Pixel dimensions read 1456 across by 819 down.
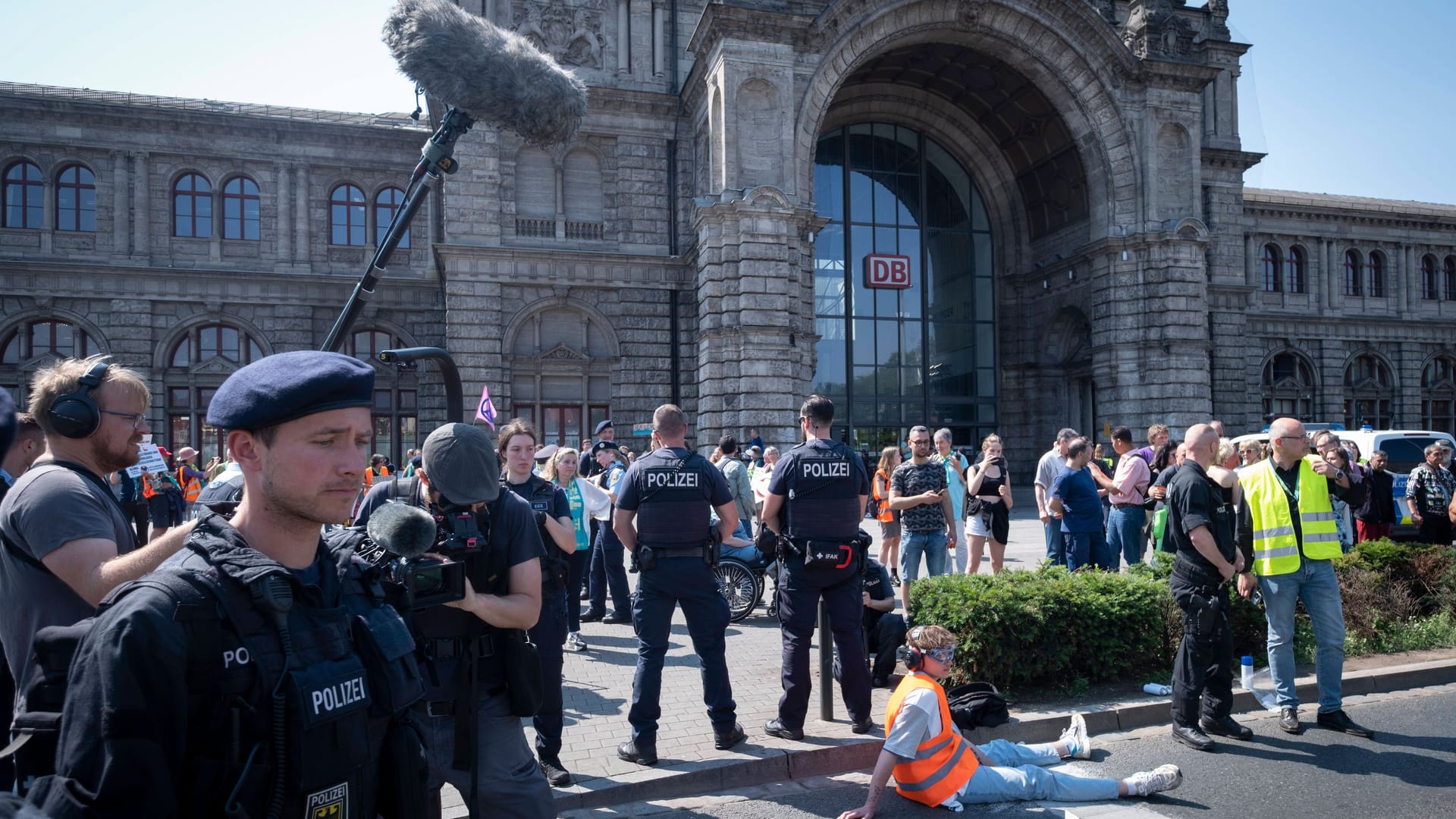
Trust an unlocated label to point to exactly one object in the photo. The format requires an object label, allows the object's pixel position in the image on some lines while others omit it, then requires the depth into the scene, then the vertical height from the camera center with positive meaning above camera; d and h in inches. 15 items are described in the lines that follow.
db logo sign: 1122.7 +227.4
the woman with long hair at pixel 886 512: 410.6 -34.5
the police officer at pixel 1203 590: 224.2 -41.5
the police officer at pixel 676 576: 214.8 -34.4
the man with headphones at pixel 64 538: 108.2 -11.3
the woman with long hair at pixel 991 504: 403.9 -31.3
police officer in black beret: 59.6 -16.5
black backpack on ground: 222.7 -71.9
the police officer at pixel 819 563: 227.0 -33.2
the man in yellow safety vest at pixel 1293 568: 239.8 -38.5
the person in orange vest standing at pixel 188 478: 546.9 -18.0
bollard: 241.1 -68.5
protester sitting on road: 179.9 -73.3
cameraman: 126.0 -32.4
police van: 655.1 -8.3
